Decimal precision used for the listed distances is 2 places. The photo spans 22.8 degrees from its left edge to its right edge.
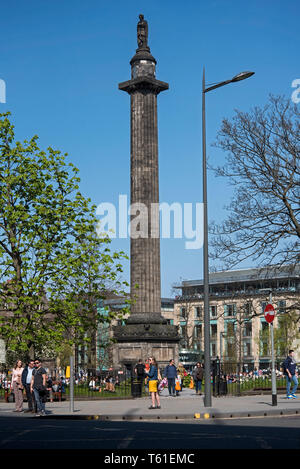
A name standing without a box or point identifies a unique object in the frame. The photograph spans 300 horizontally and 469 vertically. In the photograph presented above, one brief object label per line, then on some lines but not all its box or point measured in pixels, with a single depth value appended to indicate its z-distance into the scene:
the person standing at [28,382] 26.04
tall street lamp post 24.27
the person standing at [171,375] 33.84
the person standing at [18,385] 26.42
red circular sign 24.72
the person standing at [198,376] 35.16
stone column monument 43.78
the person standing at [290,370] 28.54
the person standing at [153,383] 24.96
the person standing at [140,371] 34.97
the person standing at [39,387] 23.72
